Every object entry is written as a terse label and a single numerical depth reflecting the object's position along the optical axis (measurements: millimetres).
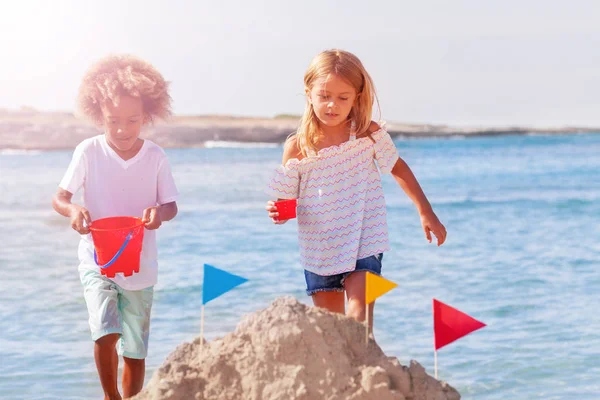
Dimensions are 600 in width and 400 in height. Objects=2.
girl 3836
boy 3928
